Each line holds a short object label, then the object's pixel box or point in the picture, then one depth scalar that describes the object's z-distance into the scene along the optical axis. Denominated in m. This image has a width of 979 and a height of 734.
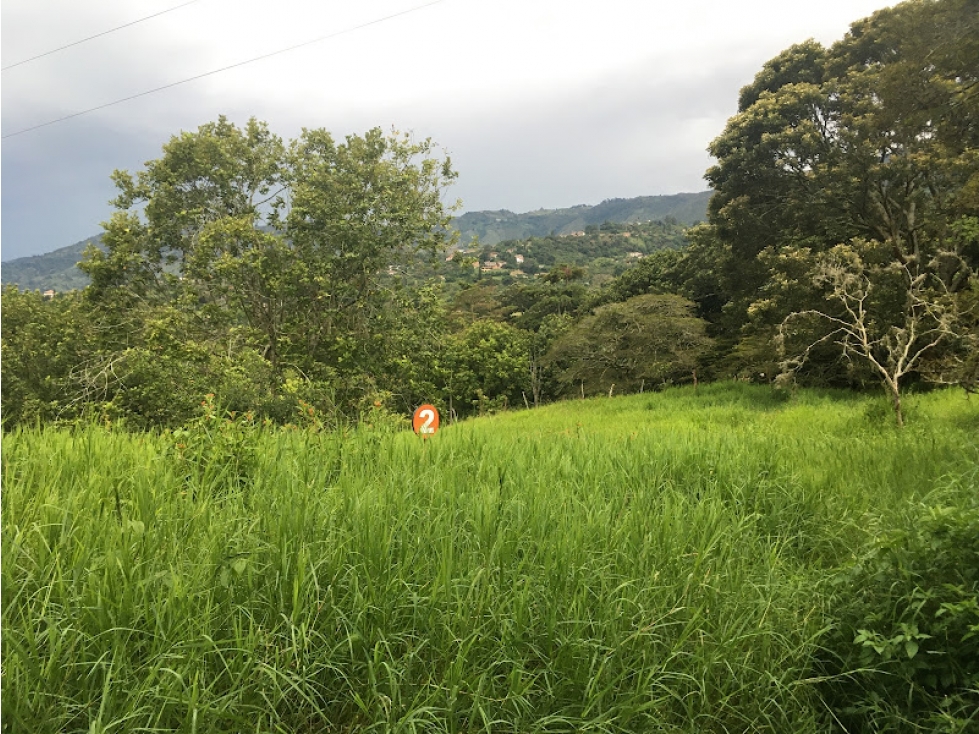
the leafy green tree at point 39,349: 12.44
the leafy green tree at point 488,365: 23.12
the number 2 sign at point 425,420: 4.43
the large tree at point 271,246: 12.02
